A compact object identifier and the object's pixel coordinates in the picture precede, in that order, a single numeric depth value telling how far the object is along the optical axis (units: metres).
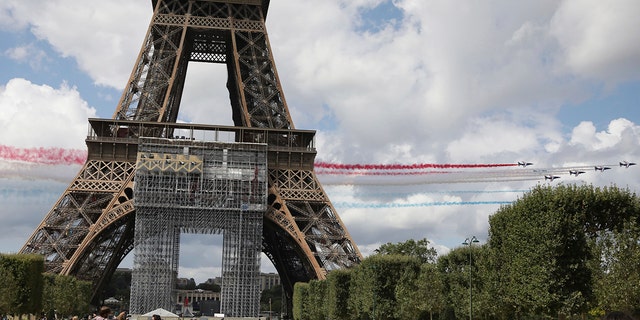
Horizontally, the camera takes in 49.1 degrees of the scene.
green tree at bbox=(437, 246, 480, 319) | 41.56
